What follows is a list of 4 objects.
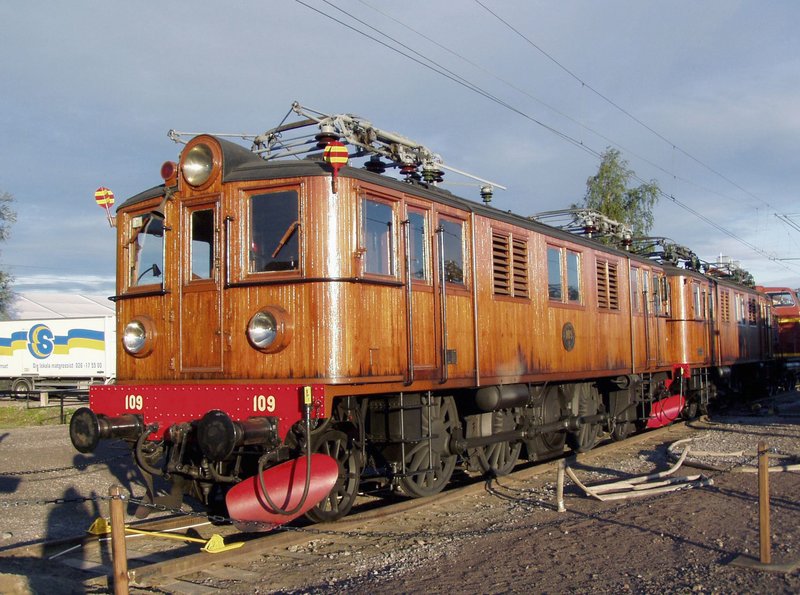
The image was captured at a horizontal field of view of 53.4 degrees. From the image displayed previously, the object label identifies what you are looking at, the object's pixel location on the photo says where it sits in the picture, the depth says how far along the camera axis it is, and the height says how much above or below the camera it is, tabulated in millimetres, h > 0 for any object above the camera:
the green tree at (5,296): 42469 +3887
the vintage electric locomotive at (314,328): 7027 +299
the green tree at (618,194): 28109 +5516
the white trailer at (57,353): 28125 +454
